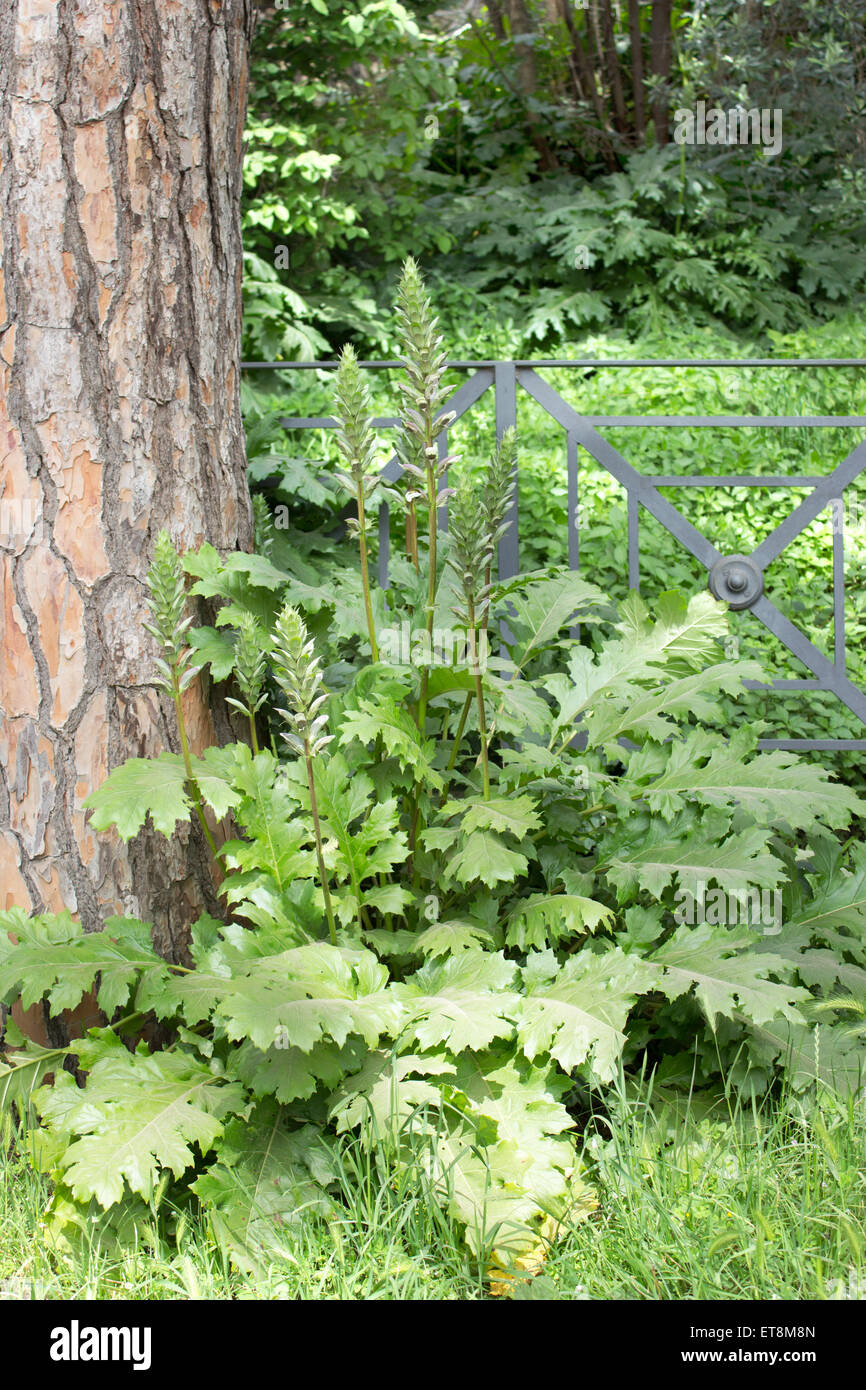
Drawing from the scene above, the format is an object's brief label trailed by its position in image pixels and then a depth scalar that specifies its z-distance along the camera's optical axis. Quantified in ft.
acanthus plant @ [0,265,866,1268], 5.96
